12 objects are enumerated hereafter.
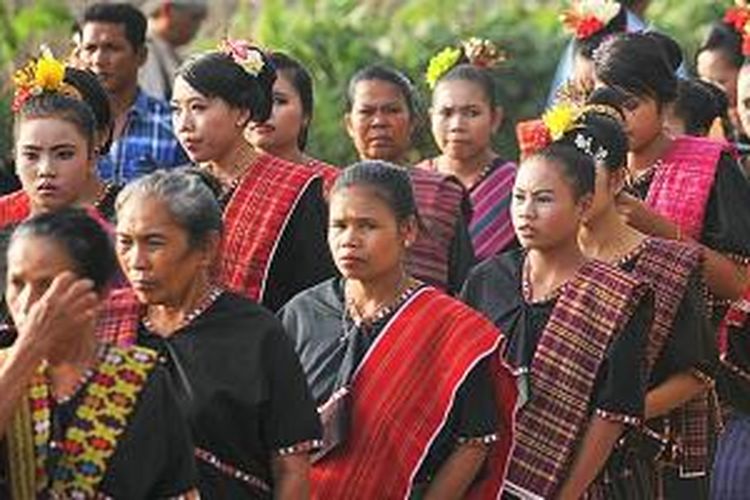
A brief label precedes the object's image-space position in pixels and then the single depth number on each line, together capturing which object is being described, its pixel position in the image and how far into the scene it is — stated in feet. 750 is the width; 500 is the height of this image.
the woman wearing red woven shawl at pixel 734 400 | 40.94
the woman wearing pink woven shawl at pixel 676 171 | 40.18
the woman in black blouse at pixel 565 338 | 35.24
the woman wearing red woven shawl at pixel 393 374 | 33.72
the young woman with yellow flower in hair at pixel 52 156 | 36.39
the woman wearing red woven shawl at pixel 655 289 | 37.13
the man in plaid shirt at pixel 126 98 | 44.94
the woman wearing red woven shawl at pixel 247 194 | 38.31
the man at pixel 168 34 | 58.02
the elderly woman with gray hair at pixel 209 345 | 31.24
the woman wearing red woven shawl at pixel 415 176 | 42.08
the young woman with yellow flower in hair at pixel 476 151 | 46.13
